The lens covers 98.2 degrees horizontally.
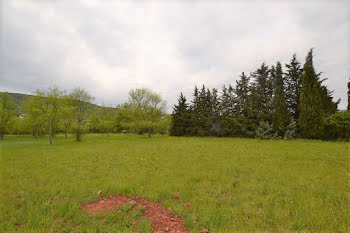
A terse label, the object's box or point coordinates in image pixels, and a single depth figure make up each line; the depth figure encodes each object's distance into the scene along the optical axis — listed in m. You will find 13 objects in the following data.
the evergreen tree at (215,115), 32.71
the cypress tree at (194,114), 34.38
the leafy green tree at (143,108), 31.20
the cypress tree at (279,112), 23.77
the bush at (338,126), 18.34
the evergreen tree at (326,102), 23.06
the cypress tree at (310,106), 20.94
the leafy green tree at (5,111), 31.22
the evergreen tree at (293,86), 25.86
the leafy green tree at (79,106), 25.94
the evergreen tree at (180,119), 35.53
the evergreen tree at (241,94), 29.88
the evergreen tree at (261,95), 26.48
